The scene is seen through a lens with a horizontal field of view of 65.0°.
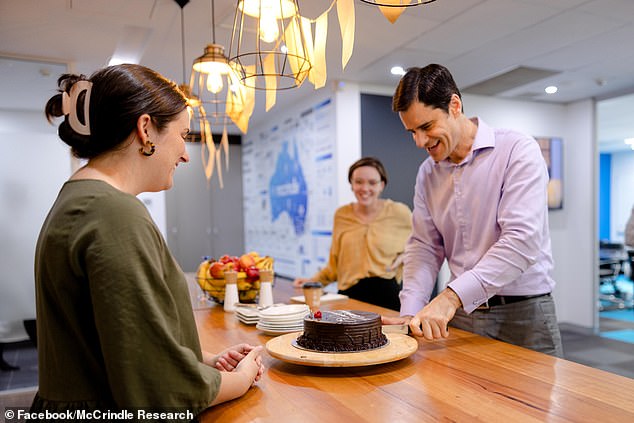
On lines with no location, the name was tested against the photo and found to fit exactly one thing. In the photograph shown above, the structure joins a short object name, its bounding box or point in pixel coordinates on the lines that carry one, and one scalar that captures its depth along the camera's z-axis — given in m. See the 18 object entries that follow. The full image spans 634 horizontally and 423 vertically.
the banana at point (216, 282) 2.37
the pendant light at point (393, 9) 1.42
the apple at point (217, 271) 2.35
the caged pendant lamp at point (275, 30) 1.83
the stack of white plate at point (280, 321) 1.75
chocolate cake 1.38
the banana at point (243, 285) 2.37
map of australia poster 5.29
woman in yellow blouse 3.13
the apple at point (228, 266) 2.35
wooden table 1.04
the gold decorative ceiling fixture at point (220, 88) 2.64
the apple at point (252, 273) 2.37
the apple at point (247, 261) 2.38
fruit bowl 2.37
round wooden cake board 1.28
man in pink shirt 1.60
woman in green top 0.85
